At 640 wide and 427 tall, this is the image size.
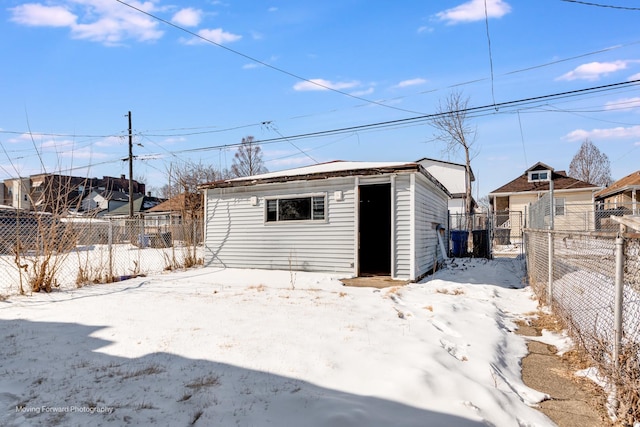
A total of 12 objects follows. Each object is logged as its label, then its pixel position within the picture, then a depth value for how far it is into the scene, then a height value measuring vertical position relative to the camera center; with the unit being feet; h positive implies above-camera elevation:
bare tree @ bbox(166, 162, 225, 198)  64.69 +11.35
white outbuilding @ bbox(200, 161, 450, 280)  28.78 -0.17
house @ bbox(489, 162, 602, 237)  86.07 +6.35
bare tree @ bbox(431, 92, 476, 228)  70.49 +17.24
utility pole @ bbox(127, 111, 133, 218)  78.35 +13.79
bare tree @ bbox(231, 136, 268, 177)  117.39 +18.26
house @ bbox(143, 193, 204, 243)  38.62 +0.56
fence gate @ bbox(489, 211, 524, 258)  57.06 -4.84
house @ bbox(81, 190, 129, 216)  149.38 +8.47
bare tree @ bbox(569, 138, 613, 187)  126.31 +17.44
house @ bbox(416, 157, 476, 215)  96.87 +11.46
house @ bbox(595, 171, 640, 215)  72.69 +5.69
